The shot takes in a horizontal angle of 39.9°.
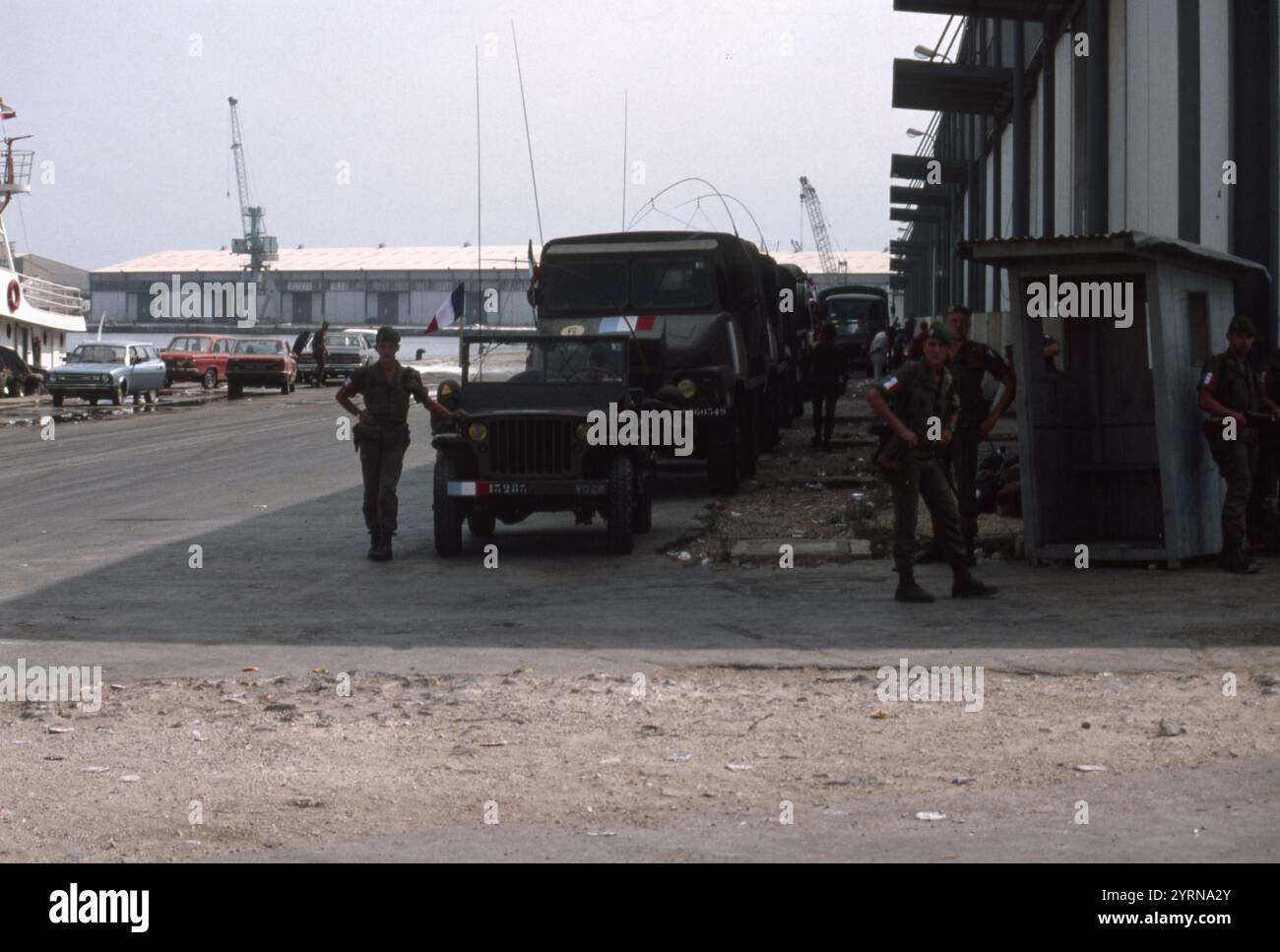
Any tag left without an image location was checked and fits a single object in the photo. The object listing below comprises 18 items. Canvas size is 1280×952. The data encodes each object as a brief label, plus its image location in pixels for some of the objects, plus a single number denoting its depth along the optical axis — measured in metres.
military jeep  15.11
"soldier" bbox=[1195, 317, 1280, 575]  13.09
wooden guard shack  13.23
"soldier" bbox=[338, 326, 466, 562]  15.05
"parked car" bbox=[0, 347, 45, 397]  51.06
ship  56.56
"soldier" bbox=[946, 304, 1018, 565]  13.17
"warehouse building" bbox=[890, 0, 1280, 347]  16.56
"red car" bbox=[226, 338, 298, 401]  50.19
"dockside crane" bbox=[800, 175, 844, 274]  171.12
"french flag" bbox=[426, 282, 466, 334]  31.46
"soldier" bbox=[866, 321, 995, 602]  12.00
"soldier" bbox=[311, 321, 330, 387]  56.42
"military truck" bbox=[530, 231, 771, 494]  19.92
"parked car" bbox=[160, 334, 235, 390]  53.69
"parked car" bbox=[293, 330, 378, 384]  57.62
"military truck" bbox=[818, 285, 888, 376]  60.16
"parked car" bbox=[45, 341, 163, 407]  43.56
